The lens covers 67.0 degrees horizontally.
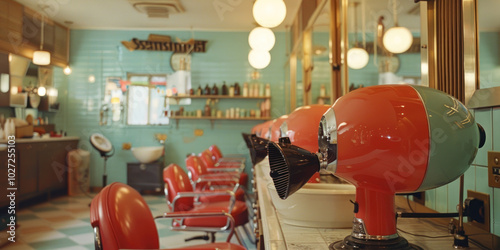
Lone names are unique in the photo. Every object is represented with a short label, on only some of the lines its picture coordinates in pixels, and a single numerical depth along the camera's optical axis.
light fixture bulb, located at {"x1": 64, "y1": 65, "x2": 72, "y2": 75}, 7.05
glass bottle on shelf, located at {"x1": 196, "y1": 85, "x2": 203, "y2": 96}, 7.18
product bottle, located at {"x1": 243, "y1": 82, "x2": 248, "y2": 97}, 7.20
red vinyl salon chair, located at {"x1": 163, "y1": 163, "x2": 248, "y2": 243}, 2.69
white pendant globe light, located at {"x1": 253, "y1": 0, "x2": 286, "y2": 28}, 3.14
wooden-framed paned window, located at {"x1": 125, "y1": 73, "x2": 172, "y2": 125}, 7.39
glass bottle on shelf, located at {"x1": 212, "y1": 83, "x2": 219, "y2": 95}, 7.25
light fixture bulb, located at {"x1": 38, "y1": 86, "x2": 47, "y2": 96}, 6.88
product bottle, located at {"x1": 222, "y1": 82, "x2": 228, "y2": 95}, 7.23
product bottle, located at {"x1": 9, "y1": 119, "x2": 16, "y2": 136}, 5.62
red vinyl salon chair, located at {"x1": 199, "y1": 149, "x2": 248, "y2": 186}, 4.43
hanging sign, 7.35
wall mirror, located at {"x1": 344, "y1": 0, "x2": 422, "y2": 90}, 1.58
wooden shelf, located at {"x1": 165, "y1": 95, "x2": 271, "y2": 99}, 7.13
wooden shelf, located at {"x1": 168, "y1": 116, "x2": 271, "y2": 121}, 7.11
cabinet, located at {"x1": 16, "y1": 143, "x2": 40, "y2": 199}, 5.55
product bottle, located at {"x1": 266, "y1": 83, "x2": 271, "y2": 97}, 7.21
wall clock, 7.38
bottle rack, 7.12
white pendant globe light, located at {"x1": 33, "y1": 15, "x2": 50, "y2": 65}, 6.06
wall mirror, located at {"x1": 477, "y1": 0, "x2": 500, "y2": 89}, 1.10
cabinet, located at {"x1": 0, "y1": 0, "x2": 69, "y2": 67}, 5.84
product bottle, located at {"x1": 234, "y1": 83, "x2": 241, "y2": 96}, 7.24
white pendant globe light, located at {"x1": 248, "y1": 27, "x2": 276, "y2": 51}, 4.37
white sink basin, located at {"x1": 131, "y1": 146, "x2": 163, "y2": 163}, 6.77
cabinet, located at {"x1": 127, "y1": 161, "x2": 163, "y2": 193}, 6.82
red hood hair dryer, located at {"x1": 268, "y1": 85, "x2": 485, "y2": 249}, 0.73
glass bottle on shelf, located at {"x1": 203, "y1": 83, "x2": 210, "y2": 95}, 7.23
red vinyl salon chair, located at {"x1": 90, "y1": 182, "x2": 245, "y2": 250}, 1.26
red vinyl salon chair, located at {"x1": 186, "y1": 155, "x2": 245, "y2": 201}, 3.65
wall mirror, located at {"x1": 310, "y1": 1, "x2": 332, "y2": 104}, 3.59
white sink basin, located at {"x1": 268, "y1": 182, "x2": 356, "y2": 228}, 1.06
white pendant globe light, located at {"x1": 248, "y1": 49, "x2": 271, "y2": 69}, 5.13
